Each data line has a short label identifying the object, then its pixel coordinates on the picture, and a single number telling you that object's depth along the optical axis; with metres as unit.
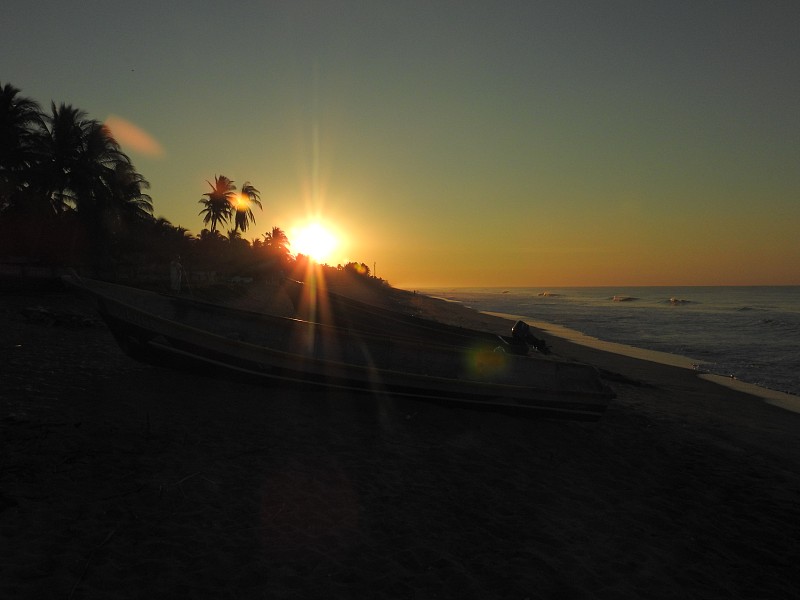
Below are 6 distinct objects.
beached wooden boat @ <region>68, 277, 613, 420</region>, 8.54
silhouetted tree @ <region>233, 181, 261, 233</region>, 62.28
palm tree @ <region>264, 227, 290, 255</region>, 77.81
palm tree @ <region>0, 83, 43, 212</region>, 23.97
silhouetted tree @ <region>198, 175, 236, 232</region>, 55.69
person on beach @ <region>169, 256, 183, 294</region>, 21.91
